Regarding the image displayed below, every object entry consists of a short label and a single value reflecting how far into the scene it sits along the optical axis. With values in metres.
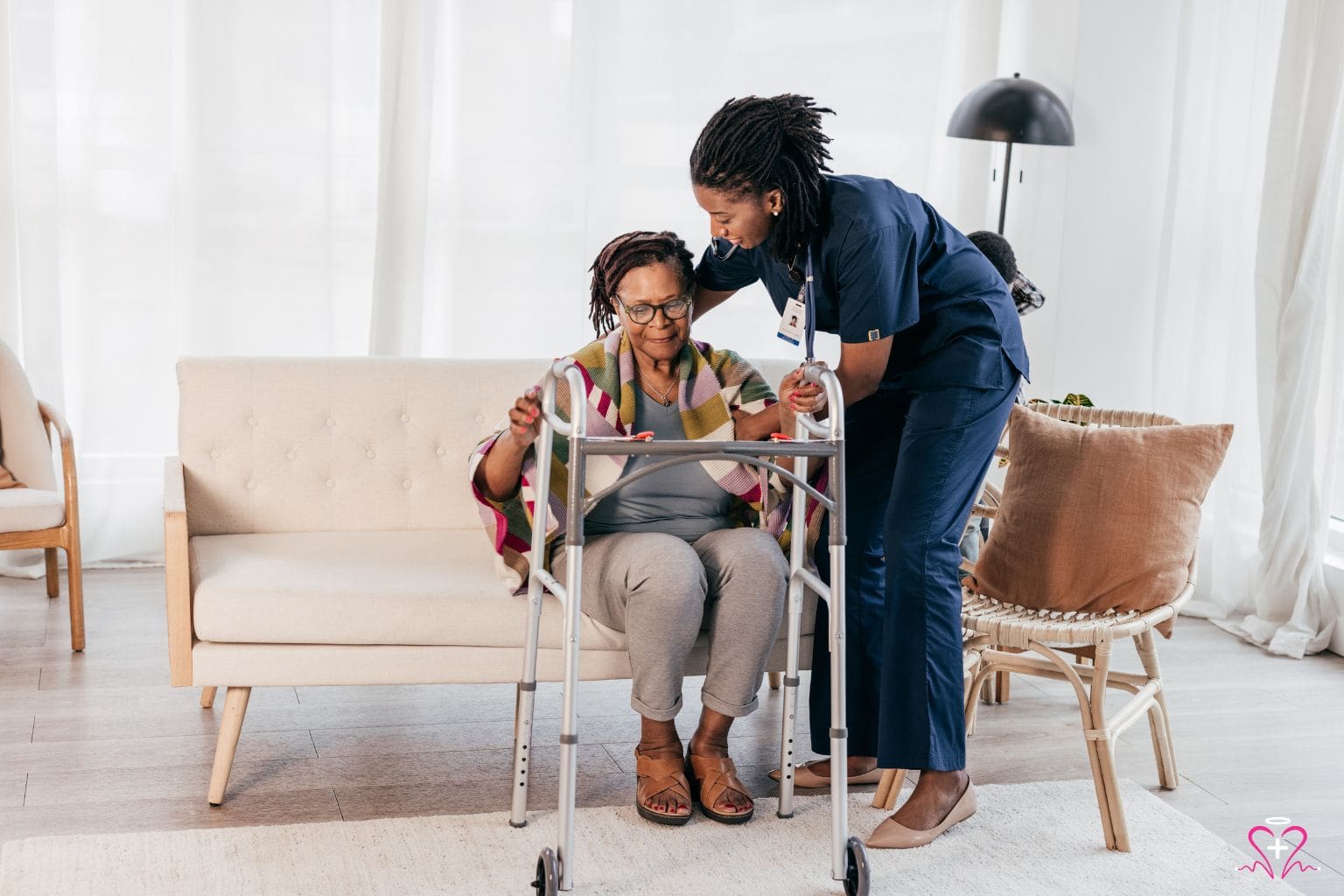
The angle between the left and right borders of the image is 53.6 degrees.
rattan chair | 2.29
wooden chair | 3.05
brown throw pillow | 2.40
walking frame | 1.91
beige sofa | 2.28
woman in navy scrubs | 2.05
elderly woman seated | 2.28
